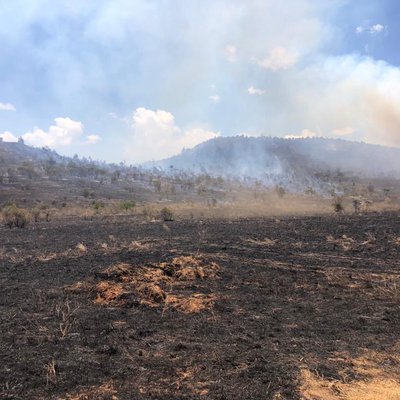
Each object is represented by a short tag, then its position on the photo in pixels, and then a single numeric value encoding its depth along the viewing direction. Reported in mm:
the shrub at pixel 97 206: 49947
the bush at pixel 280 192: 68375
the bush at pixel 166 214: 36531
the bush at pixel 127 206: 51156
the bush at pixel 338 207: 41750
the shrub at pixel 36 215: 39075
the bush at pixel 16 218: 32312
